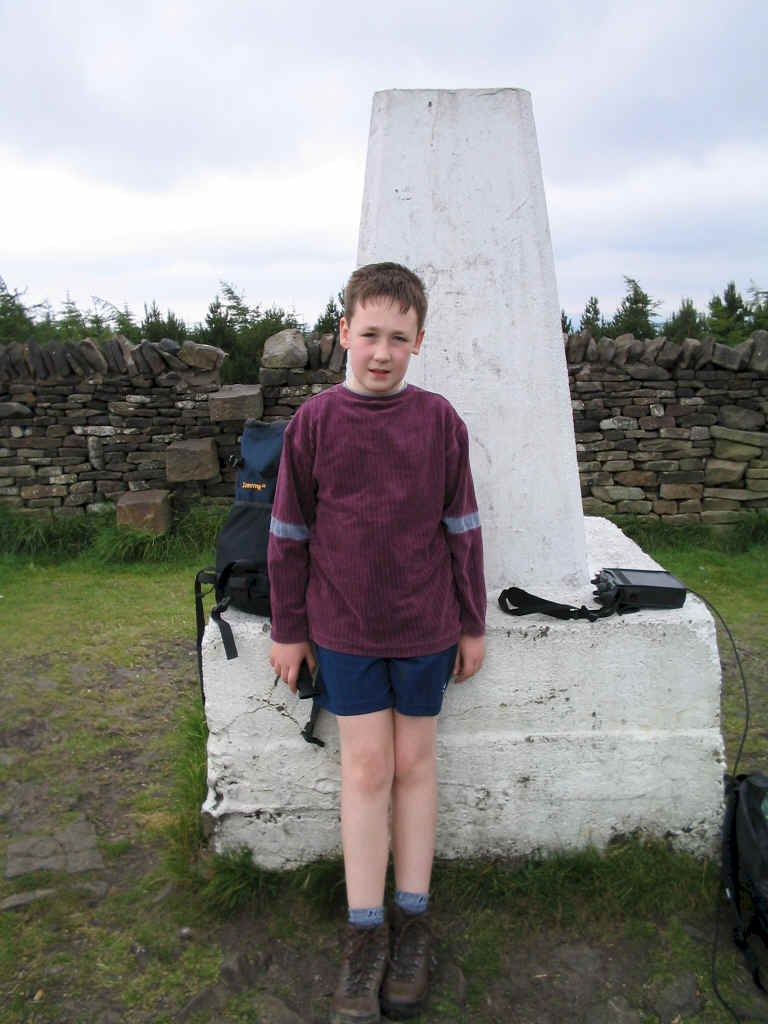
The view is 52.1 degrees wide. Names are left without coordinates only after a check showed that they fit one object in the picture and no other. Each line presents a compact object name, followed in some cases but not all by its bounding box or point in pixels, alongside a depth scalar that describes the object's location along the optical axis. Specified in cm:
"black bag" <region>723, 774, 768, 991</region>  205
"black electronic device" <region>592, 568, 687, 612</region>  235
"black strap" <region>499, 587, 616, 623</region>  229
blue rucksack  228
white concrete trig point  232
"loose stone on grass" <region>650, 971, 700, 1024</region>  190
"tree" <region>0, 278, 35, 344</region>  988
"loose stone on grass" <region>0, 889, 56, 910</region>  235
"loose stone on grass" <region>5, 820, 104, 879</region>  255
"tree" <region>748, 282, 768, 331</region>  950
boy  194
